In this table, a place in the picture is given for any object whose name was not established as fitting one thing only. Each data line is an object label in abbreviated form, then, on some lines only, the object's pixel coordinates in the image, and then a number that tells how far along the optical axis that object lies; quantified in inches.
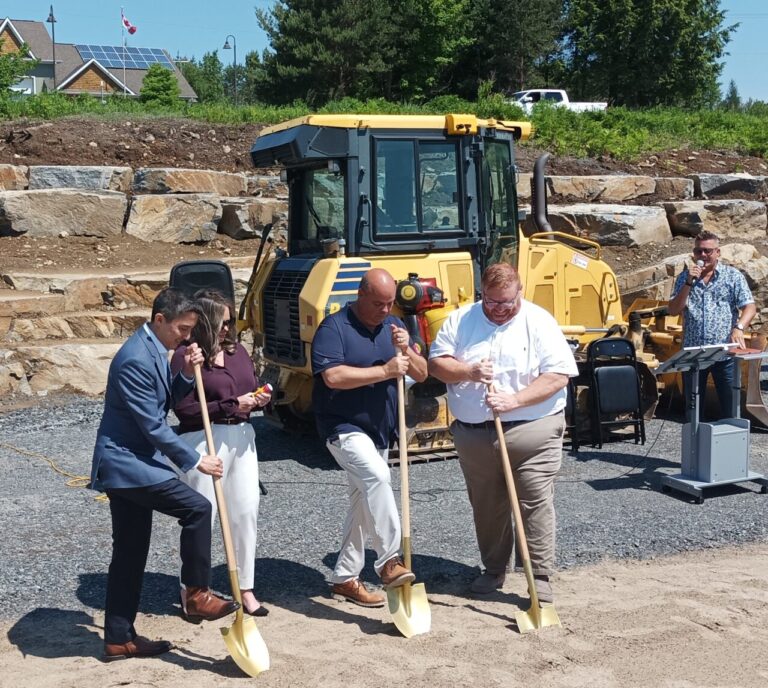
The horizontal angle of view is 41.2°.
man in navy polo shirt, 207.3
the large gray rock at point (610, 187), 686.5
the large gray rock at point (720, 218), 656.8
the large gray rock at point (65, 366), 460.8
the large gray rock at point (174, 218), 600.4
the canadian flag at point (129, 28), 1493.6
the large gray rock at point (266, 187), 661.3
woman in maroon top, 202.7
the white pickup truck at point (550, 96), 1029.2
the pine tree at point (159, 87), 997.0
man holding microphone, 328.5
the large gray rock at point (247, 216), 613.9
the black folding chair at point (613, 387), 360.2
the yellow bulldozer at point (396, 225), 330.0
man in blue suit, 182.2
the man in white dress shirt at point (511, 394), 208.7
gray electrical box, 295.4
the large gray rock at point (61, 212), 576.7
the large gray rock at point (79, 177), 615.8
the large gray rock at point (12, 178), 609.0
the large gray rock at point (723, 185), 716.0
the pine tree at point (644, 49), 1507.1
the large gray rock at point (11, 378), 454.9
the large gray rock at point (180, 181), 623.8
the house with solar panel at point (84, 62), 2103.8
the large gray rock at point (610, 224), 629.9
